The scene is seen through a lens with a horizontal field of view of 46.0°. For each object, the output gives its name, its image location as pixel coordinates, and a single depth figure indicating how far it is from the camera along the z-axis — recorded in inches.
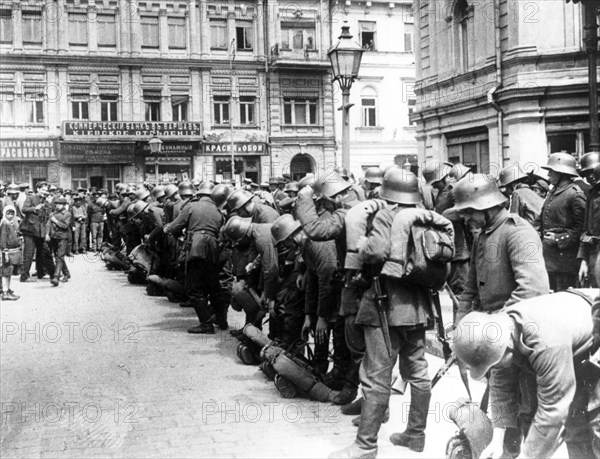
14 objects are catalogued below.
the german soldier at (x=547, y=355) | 148.1
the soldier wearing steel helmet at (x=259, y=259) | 307.6
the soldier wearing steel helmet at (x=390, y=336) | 205.3
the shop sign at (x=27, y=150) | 1326.3
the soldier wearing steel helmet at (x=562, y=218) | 312.2
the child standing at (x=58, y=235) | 614.9
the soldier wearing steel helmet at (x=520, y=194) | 357.1
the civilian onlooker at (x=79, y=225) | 908.7
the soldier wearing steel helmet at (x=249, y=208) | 364.2
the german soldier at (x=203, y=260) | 393.9
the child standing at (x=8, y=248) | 526.9
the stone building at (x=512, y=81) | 633.0
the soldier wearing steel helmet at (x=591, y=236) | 296.8
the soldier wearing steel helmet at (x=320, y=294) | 261.3
